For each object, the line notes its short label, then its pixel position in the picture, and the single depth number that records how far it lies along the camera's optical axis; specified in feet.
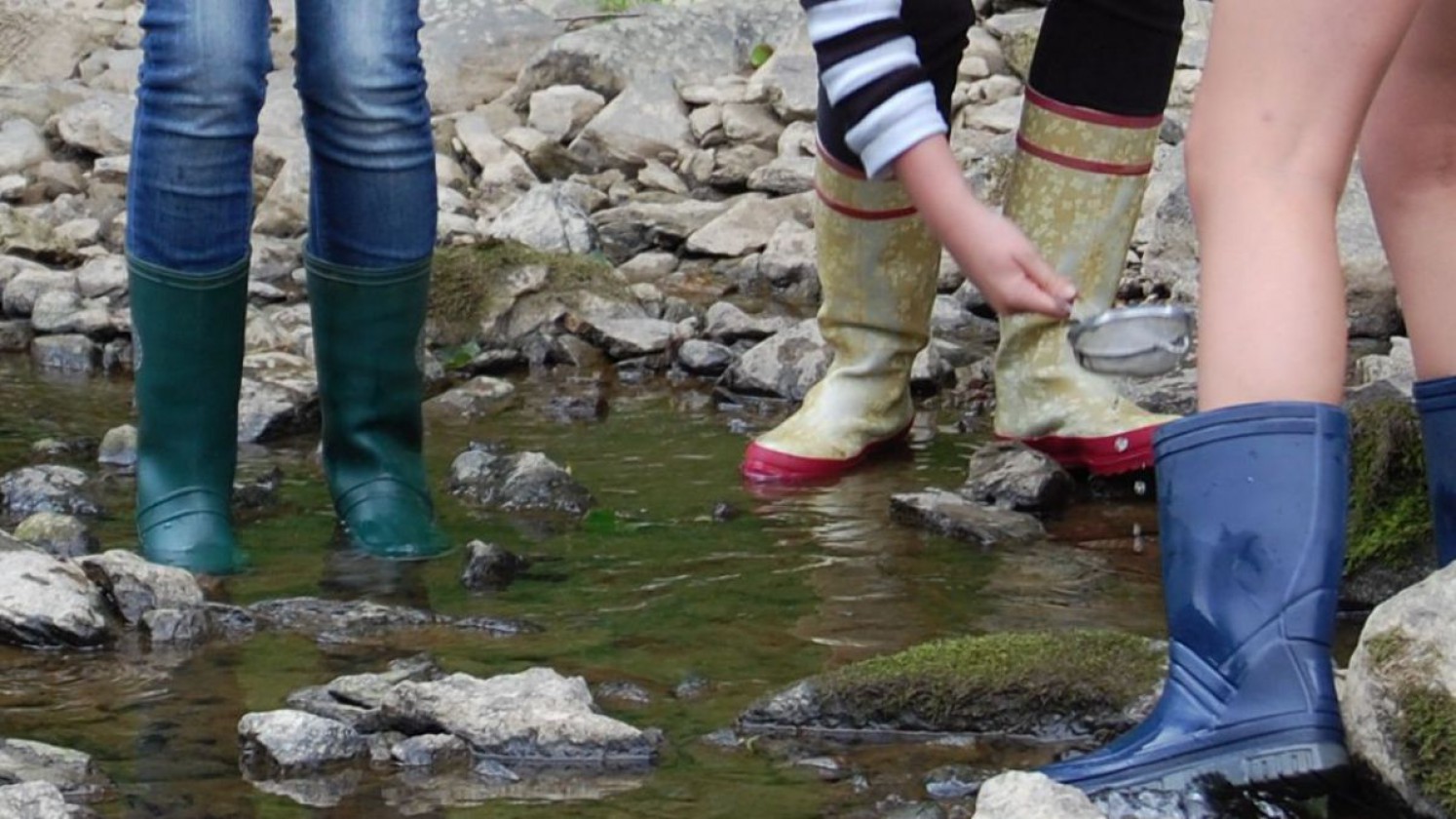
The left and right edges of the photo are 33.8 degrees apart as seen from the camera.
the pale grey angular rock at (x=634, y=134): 30.68
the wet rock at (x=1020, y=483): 13.67
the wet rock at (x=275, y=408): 16.93
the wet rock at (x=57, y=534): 12.42
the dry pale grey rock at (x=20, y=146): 30.83
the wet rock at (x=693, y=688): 9.62
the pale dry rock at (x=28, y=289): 22.82
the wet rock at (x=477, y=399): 18.20
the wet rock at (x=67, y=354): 20.68
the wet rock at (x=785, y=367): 18.26
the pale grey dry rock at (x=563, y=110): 32.30
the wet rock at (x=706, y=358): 19.63
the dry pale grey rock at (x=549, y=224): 24.94
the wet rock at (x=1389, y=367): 14.85
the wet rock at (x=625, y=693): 9.55
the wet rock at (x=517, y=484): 14.10
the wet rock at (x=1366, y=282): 18.24
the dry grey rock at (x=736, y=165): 28.66
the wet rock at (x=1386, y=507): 11.04
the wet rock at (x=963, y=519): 12.76
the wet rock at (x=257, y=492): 14.21
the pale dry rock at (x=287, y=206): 26.76
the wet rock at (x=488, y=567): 11.82
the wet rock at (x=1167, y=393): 15.90
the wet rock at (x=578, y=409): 17.83
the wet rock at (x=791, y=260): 23.30
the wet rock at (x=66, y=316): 21.43
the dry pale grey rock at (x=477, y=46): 35.70
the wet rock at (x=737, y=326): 20.45
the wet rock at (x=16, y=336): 21.76
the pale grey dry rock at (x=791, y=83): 30.81
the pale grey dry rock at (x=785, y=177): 27.04
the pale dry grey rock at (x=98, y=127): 31.53
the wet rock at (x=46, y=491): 14.01
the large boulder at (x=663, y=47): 34.04
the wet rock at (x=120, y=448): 15.83
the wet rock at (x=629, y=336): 20.26
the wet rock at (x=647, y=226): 25.76
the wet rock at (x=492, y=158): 29.32
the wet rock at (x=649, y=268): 24.26
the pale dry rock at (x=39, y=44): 38.91
